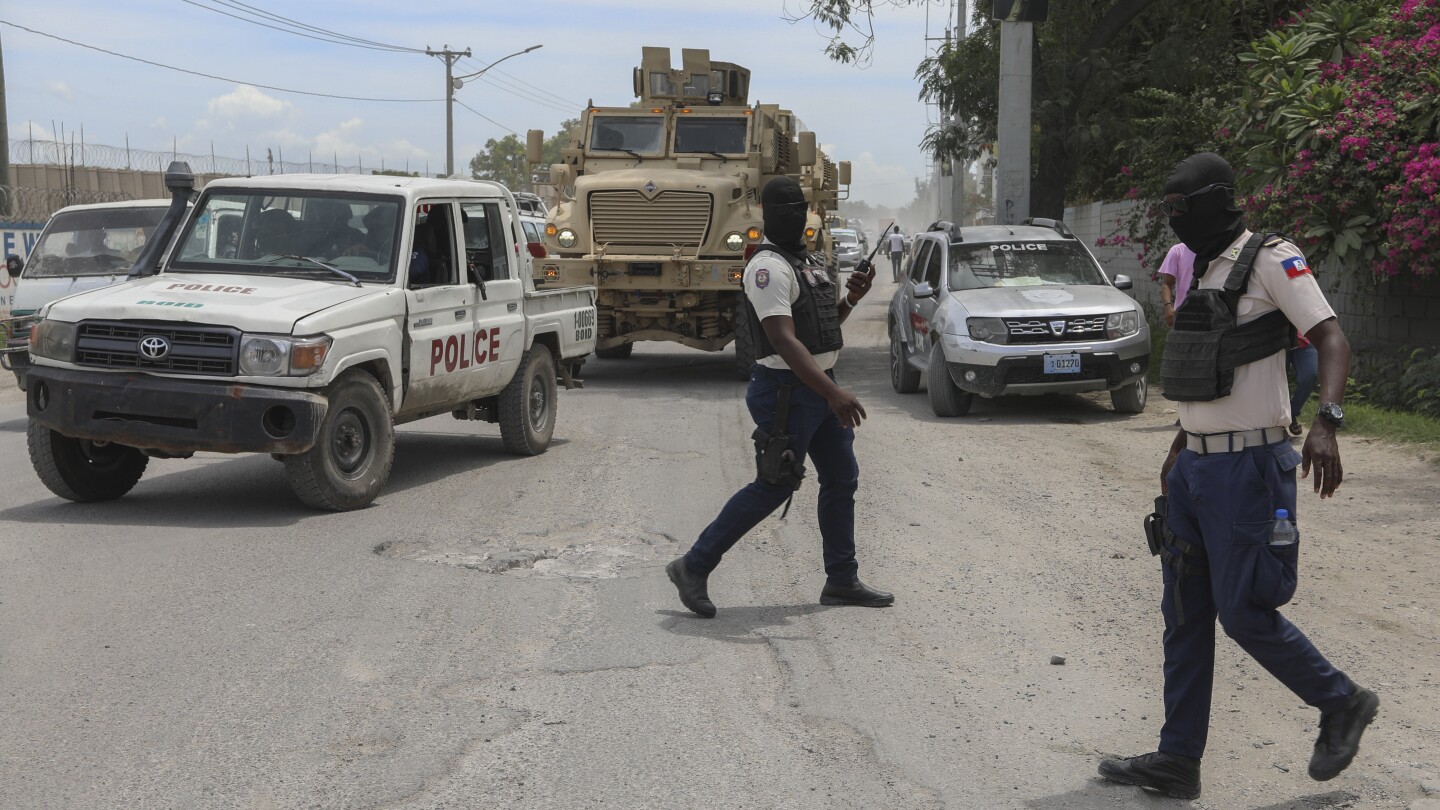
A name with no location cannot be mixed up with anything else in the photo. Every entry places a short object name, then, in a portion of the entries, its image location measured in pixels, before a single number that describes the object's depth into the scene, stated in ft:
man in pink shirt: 30.83
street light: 149.79
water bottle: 12.59
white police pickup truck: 25.32
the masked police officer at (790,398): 18.94
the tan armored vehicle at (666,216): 51.39
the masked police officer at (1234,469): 12.72
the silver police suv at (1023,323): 41.01
